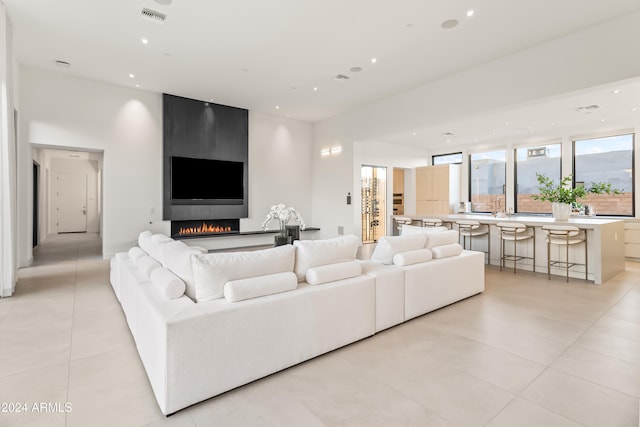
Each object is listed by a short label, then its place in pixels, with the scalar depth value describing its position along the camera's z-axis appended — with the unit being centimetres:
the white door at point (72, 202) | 1196
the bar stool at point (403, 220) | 781
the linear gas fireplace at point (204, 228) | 780
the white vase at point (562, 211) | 565
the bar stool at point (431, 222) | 694
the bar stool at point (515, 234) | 572
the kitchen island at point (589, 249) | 499
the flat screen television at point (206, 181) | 775
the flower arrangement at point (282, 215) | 521
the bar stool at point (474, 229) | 641
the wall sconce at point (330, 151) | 911
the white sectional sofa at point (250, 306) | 200
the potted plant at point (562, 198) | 560
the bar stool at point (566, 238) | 510
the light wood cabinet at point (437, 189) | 1010
